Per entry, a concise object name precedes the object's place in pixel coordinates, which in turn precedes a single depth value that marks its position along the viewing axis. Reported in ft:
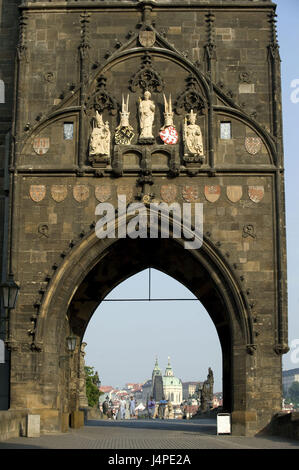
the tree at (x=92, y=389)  237.45
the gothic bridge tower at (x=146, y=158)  89.15
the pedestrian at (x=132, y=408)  247.13
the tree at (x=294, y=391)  582.43
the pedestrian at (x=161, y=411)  247.01
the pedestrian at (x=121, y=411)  234.17
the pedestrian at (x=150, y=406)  198.02
